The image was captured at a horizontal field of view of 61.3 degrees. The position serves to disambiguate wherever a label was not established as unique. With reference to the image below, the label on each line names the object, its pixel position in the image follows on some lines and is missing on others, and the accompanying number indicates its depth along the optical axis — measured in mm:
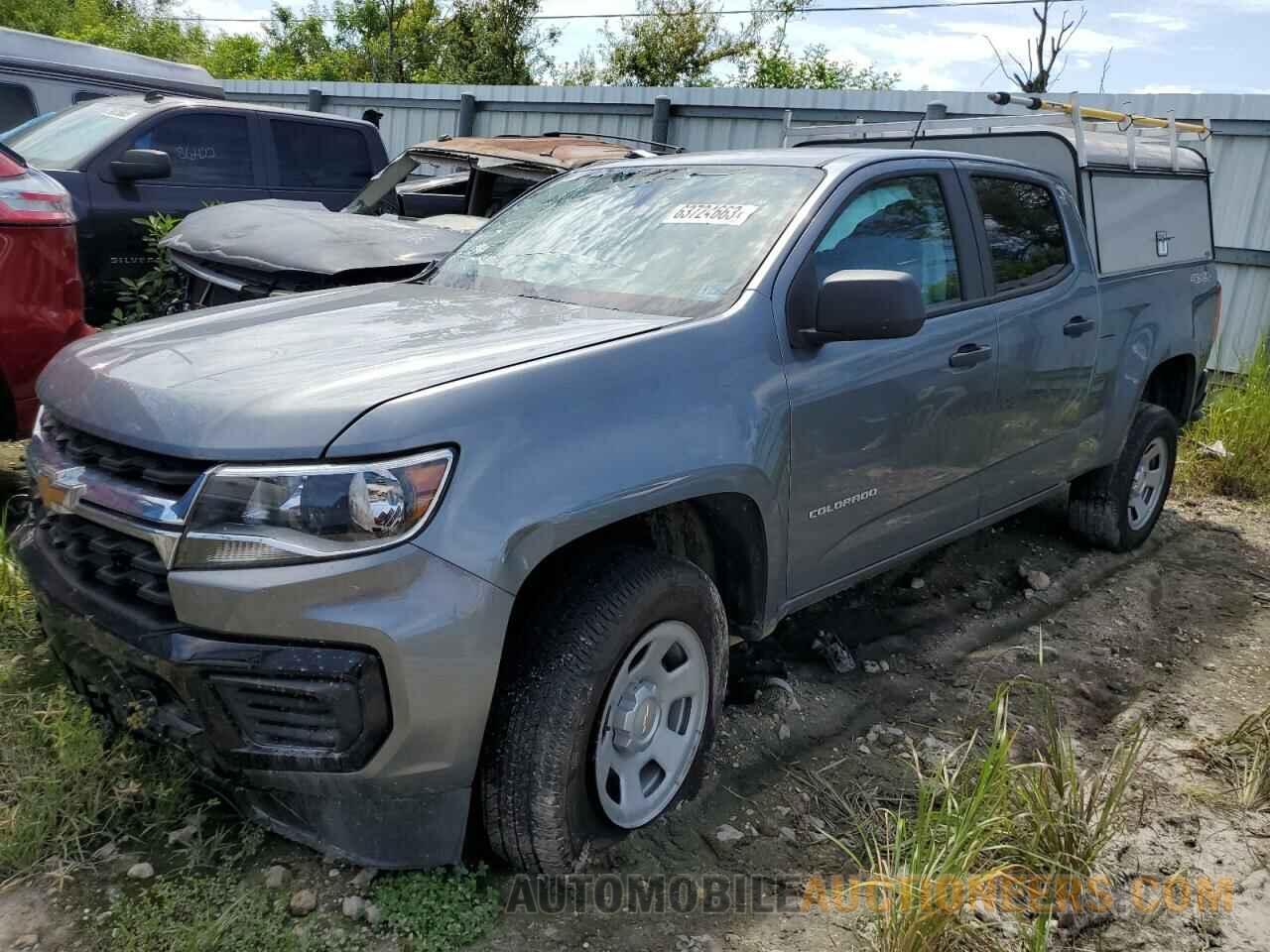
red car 3975
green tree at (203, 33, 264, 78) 30641
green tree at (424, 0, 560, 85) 26297
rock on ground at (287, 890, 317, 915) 2395
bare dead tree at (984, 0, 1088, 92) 22000
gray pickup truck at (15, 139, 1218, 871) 2092
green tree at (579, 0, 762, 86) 26891
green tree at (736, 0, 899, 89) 27031
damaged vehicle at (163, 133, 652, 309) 4863
